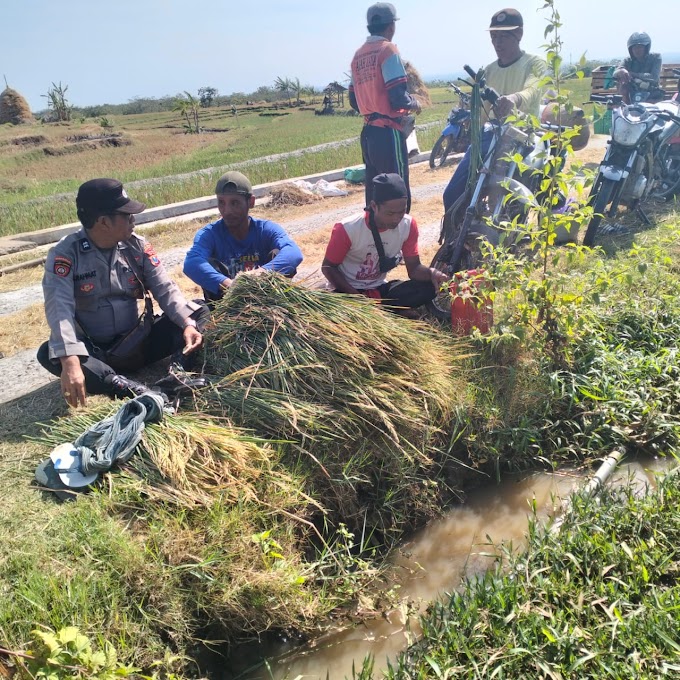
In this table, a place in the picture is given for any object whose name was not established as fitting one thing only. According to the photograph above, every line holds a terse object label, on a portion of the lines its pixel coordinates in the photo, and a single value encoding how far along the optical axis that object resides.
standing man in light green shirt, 4.67
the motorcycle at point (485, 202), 4.34
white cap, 2.38
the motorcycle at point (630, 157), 5.38
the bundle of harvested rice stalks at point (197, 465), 2.33
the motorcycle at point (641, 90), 7.11
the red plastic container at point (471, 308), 3.33
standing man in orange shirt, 4.80
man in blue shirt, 3.51
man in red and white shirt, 3.45
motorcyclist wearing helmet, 7.10
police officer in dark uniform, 2.95
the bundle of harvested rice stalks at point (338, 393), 2.63
